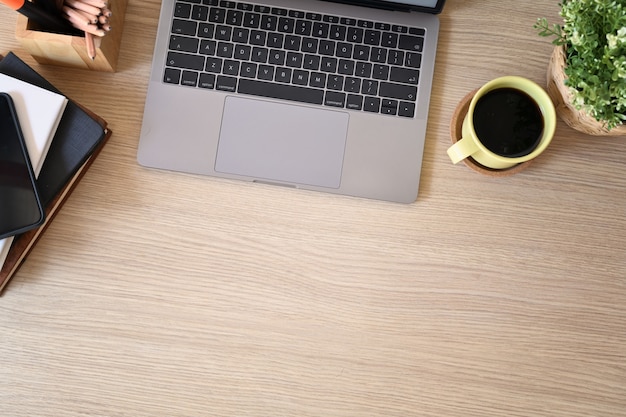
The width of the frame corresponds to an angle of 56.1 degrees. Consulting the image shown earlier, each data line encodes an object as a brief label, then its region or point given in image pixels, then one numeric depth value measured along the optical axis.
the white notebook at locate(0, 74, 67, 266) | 0.73
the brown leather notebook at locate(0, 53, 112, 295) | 0.75
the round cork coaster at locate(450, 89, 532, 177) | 0.80
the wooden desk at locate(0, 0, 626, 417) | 0.78
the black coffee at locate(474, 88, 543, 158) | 0.78
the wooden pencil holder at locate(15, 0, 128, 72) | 0.72
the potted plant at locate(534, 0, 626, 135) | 0.65
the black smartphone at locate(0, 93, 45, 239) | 0.73
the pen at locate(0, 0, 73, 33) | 0.67
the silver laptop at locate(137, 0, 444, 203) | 0.80
